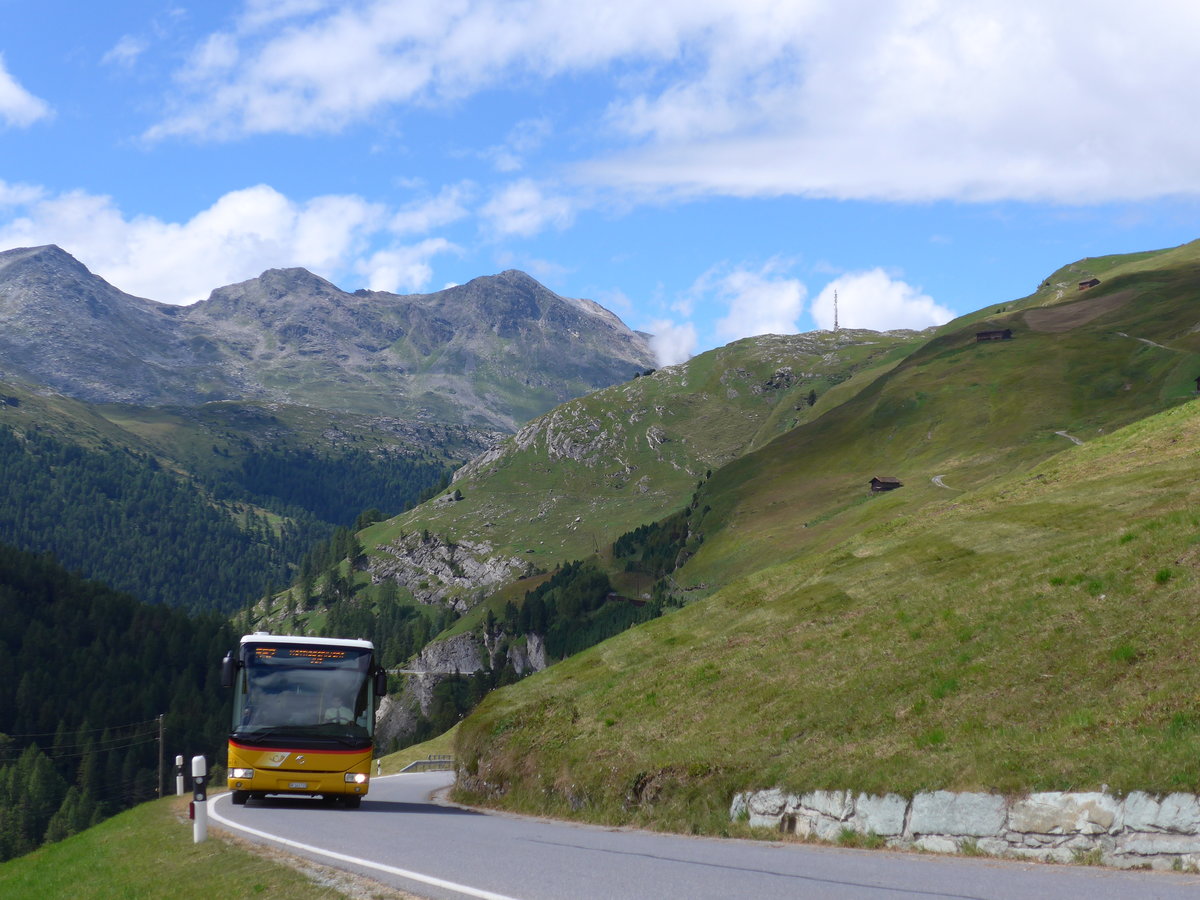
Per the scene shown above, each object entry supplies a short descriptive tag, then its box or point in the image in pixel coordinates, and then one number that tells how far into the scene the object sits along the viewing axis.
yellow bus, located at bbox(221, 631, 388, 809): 34.69
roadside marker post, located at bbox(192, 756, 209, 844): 27.14
